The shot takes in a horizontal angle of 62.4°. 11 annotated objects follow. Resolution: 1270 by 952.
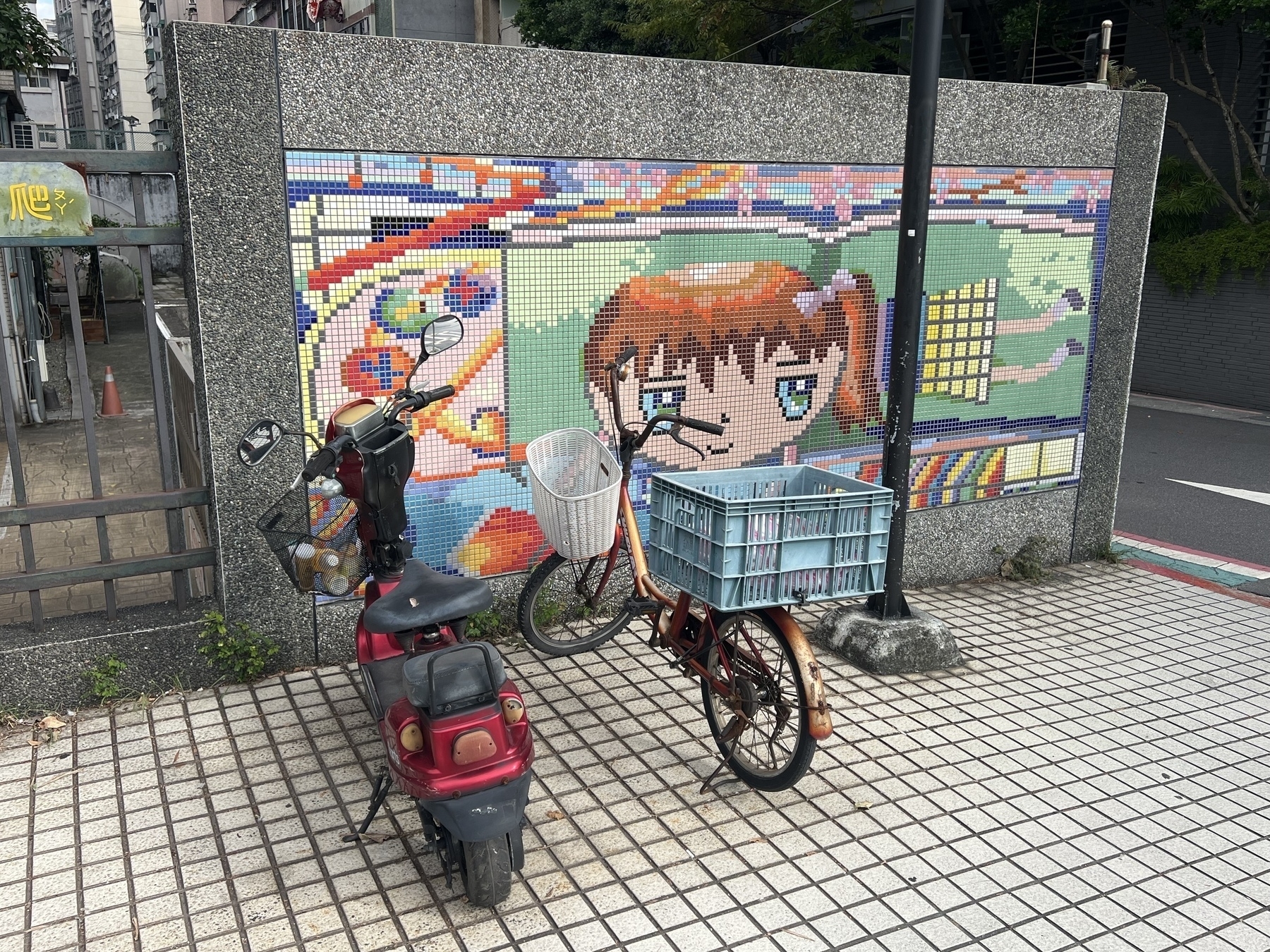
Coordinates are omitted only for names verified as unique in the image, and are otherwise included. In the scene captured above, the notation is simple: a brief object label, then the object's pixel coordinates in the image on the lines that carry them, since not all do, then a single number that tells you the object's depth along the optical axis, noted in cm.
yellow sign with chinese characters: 429
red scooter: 318
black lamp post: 503
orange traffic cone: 1290
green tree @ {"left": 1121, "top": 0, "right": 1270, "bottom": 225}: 1351
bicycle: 385
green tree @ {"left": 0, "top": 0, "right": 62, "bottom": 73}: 1050
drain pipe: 1078
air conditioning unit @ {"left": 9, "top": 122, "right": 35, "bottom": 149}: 1653
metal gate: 439
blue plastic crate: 371
